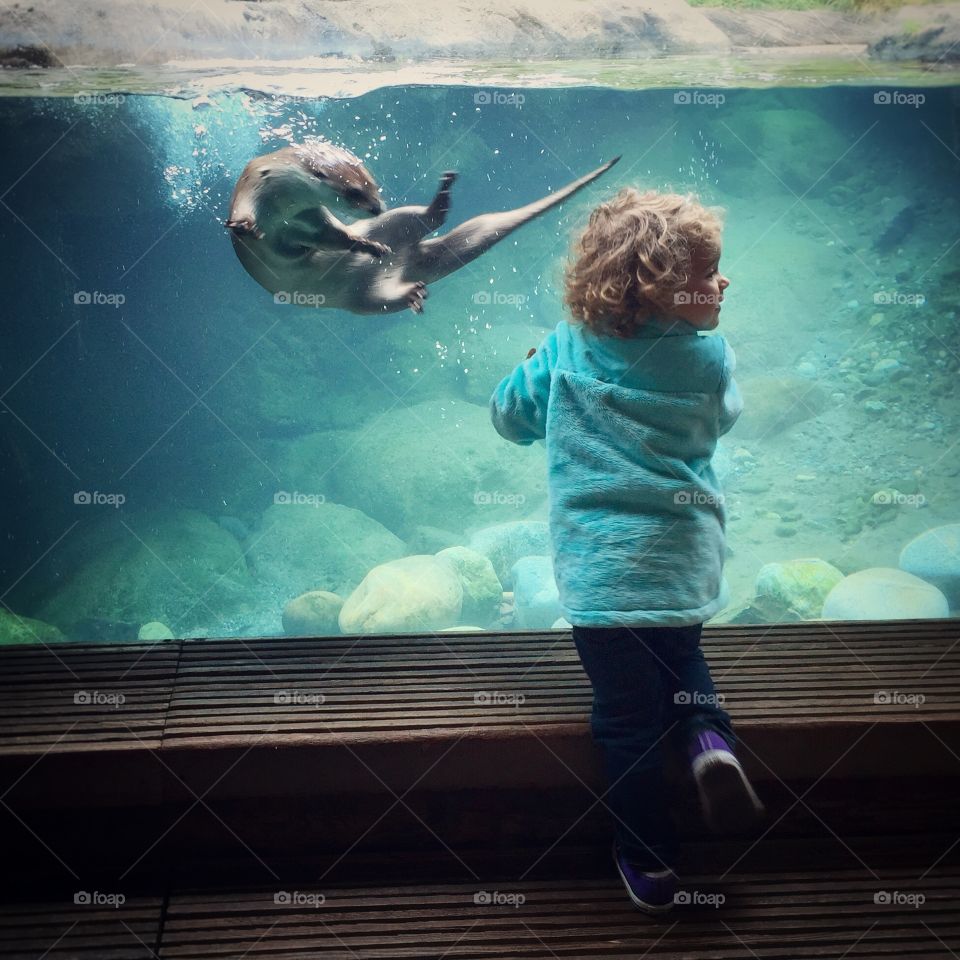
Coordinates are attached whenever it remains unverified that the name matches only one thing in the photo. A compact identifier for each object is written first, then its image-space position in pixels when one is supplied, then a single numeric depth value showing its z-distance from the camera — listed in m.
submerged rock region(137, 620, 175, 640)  4.95
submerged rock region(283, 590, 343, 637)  4.51
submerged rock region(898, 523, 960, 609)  4.48
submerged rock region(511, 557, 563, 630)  4.29
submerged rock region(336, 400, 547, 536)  5.98
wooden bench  1.78
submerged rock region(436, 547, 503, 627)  4.61
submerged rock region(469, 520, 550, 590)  4.94
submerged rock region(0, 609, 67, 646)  4.80
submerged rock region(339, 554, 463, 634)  4.03
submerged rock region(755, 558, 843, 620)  4.22
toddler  1.72
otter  2.30
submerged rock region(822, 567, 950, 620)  3.81
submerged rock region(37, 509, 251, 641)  5.27
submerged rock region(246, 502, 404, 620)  5.53
